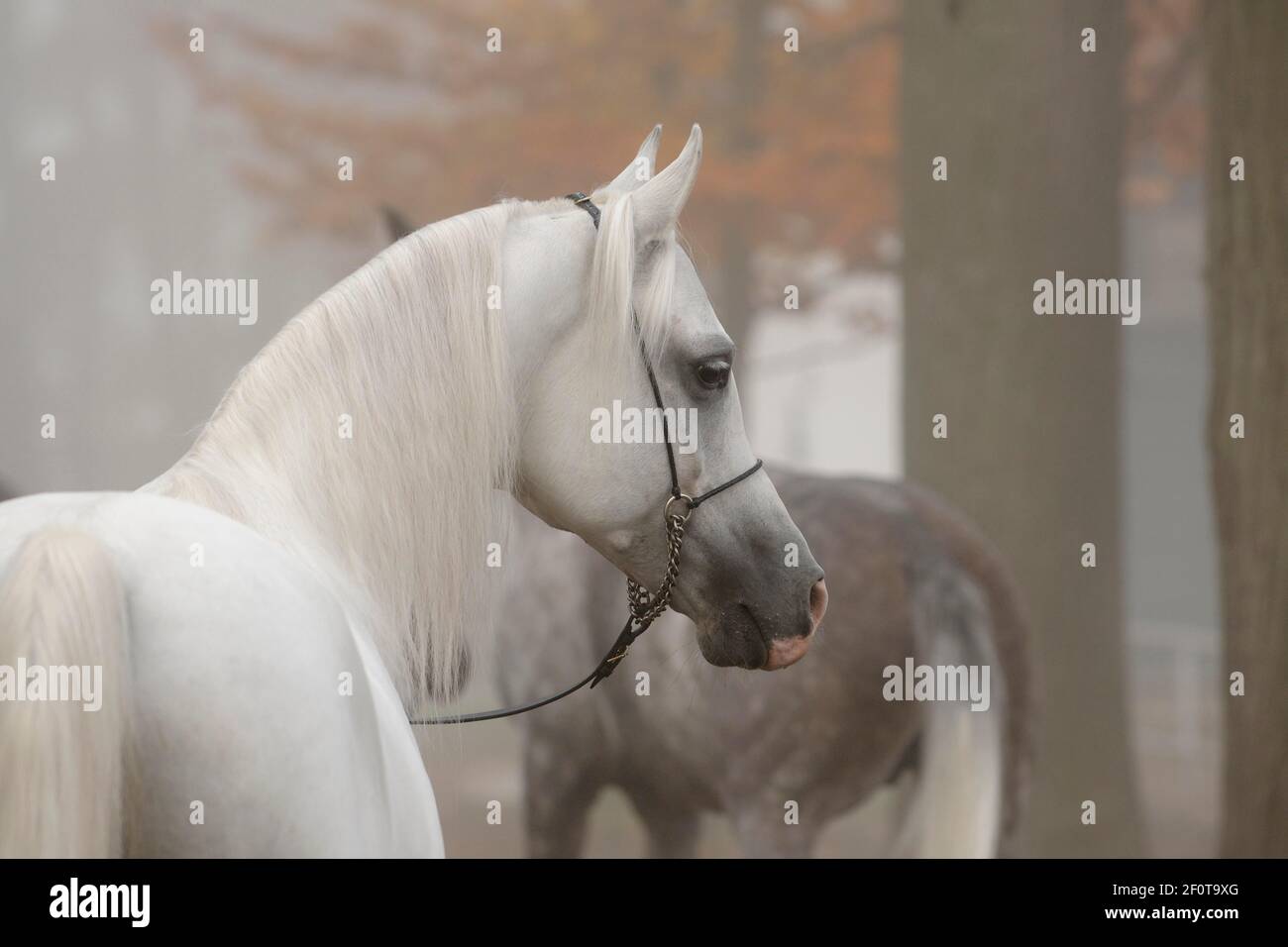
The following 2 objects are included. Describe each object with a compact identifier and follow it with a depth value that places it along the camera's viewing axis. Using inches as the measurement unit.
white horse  92.7
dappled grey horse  266.5
